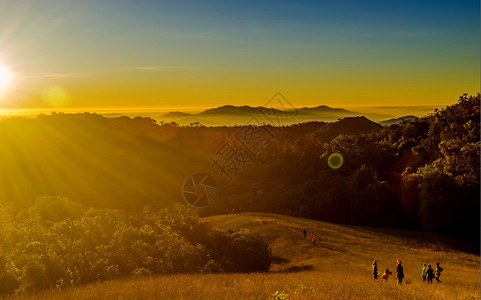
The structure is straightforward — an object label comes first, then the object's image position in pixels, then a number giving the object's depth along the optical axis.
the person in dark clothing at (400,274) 26.24
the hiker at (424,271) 31.61
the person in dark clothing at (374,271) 32.06
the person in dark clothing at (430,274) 30.43
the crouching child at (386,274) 29.99
